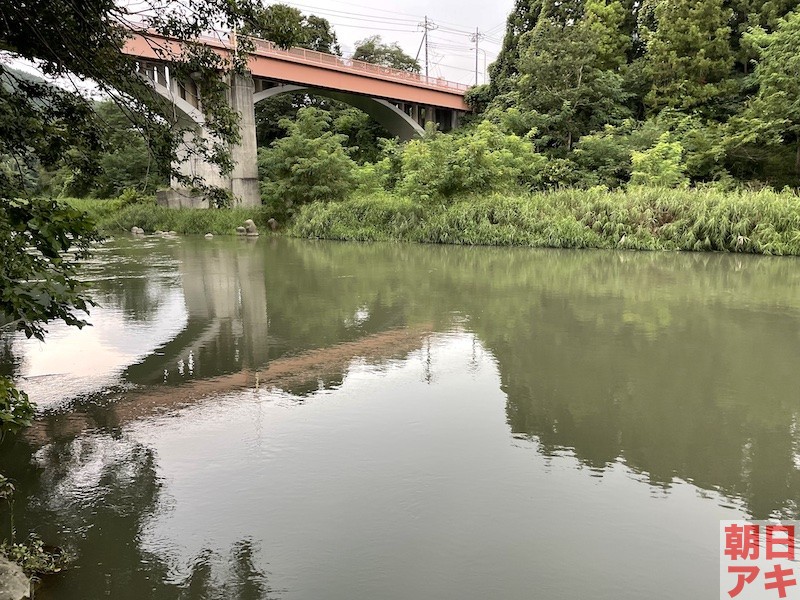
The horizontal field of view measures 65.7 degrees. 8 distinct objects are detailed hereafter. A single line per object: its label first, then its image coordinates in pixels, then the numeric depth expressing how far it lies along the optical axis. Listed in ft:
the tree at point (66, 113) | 9.66
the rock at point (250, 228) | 74.12
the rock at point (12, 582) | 7.03
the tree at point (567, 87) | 81.10
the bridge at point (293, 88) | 81.41
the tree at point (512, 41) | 106.32
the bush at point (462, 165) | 62.39
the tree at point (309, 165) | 71.51
